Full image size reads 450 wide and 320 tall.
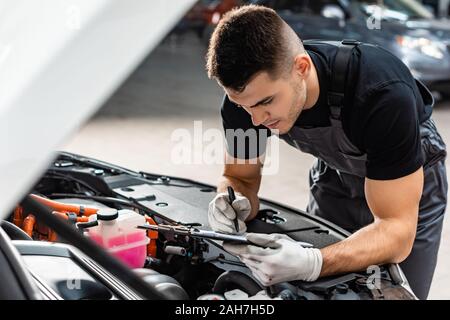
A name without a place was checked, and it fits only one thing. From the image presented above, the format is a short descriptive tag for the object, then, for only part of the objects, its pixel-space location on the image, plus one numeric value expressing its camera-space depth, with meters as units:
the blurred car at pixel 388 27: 5.40
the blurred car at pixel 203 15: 8.91
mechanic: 1.43
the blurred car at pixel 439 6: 7.36
